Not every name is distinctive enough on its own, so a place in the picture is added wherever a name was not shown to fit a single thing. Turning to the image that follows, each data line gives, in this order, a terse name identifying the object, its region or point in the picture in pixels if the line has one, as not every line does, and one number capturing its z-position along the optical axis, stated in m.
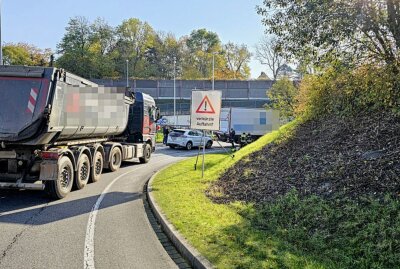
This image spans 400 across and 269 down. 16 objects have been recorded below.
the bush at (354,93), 10.25
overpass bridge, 60.88
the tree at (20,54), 71.81
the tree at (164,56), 89.94
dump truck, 9.19
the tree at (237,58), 94.38
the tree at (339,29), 7.28
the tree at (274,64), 78.95
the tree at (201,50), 91.19
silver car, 30.89
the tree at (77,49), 74.12
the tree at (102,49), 74.88
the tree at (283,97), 27.92
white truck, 28.42
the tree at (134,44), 82.44
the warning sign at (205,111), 13.02
